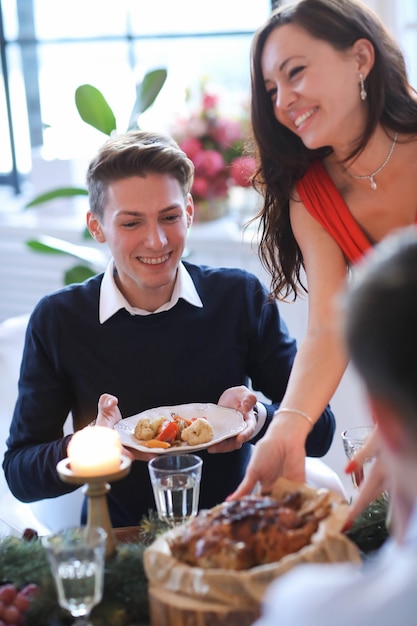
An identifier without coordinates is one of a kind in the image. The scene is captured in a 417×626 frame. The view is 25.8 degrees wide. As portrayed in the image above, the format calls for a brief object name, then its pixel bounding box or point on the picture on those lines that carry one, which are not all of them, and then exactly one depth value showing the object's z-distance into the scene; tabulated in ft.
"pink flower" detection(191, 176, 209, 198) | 13.12
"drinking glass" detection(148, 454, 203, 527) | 4.99
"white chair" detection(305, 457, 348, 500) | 7.32
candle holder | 4.36
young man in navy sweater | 7.16
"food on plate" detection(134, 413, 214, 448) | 6.18
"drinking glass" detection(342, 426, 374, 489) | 5.52
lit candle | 4.36
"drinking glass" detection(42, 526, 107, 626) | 3.86
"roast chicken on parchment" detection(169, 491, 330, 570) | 3.98
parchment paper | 3.76
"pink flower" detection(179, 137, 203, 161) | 13.10
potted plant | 10.46
